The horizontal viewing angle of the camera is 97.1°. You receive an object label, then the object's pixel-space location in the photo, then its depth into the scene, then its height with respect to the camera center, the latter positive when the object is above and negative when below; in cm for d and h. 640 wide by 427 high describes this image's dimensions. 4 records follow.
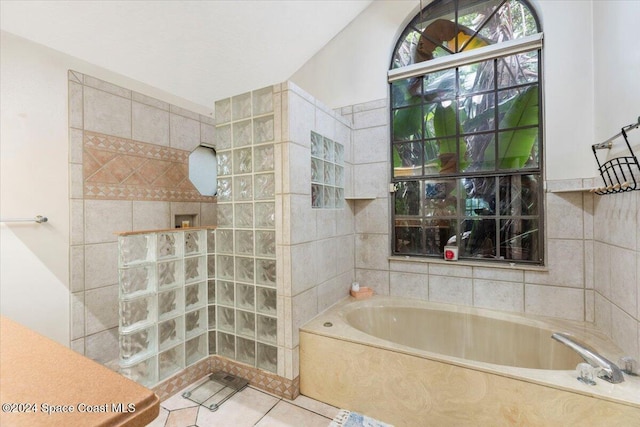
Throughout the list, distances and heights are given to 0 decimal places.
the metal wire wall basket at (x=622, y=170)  133 +21
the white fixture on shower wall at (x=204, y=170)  211 +32
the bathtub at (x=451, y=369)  125 -87
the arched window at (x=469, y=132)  206 +63
